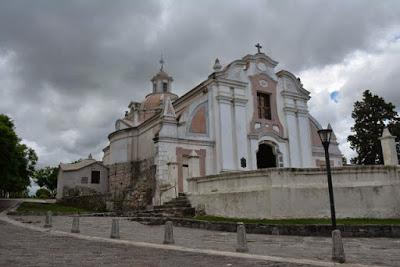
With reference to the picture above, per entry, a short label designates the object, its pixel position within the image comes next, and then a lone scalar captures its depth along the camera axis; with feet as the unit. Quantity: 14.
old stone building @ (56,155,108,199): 115.03
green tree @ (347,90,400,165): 130.82
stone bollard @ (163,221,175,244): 36.27
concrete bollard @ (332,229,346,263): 27.17
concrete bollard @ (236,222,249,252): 31.60
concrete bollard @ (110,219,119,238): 40.34
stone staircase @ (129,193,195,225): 58.39
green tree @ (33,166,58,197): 243.60
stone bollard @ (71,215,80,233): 45.19
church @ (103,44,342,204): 83.25
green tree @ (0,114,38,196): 83.82
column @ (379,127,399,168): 63.41
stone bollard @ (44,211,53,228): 51.76
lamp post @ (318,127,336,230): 40.81
